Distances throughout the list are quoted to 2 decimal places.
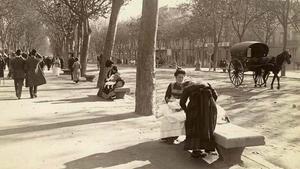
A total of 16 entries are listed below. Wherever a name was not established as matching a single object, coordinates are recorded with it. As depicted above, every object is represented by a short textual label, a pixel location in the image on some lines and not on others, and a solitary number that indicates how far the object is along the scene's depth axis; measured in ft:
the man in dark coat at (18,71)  57.47
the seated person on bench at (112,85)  56.19
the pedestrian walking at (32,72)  57.88
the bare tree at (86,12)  100.73
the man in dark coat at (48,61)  176.55
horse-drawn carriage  71.41
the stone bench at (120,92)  56.13
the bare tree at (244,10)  147.84
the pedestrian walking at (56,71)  127.24
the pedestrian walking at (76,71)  90.12
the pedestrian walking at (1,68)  91.25
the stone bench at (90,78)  95.14
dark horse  71.20
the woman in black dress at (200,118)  22.84
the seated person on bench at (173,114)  25.39
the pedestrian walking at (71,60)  108.47
